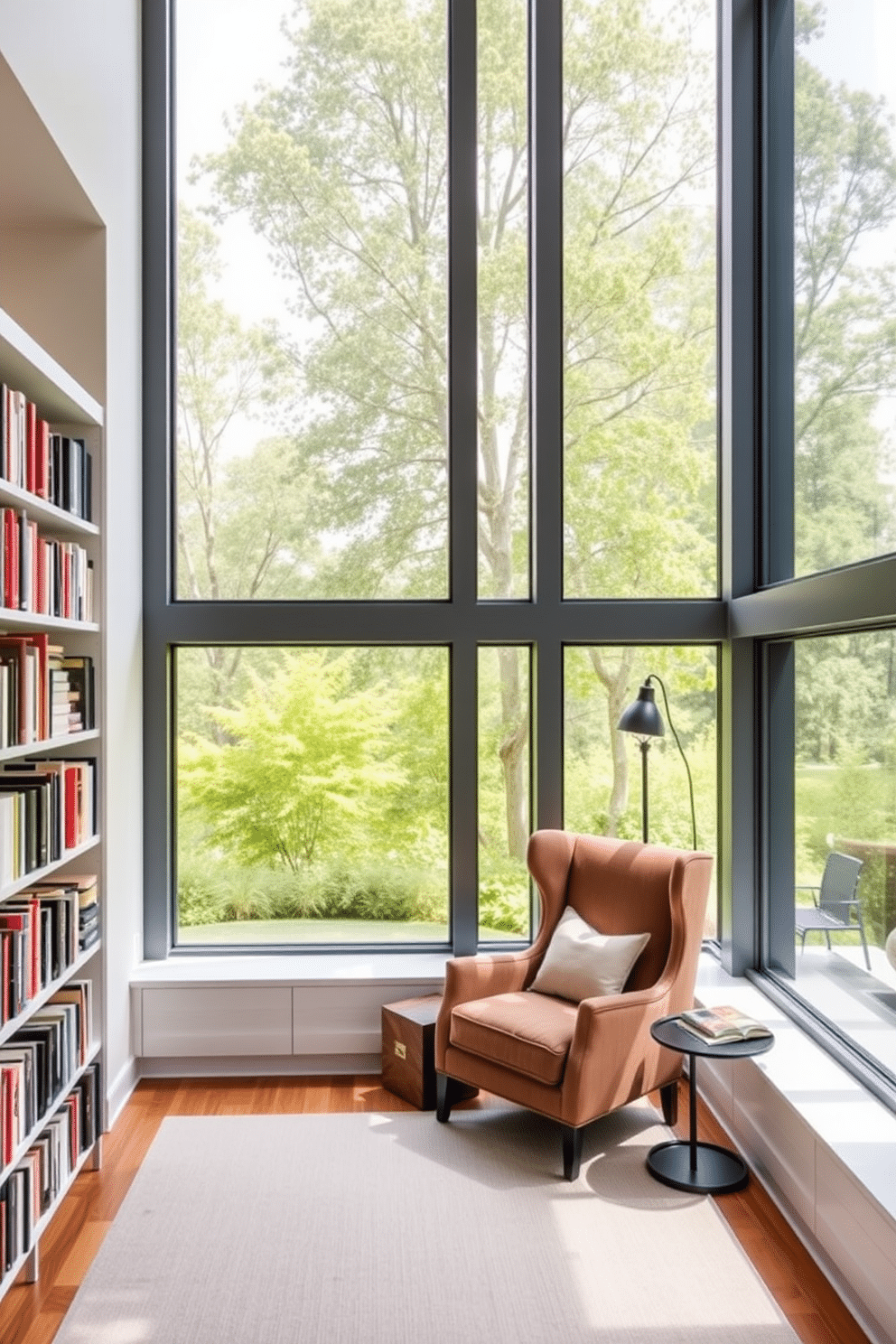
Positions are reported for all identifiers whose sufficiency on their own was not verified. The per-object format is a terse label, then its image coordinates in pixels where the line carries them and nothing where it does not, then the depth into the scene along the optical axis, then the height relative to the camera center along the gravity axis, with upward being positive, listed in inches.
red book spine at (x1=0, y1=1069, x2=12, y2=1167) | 101.2 -42.7
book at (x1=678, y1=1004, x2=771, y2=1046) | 128.8 -44.6
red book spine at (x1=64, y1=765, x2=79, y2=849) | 128.2 -15.8
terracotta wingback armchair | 131.9 -45.9
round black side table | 126.6 -63.9
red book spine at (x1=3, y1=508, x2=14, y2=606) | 104.6 +12.8
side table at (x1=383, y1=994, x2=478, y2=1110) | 151.6 -56.2
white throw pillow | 147.2 -41.8
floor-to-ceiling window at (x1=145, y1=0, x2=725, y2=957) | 177.5 +41.3
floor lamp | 157.9 -6.0
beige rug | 101.9 -64.2
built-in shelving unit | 104.6 +6.0
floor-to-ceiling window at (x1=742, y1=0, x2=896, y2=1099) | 124.6 +19.9
